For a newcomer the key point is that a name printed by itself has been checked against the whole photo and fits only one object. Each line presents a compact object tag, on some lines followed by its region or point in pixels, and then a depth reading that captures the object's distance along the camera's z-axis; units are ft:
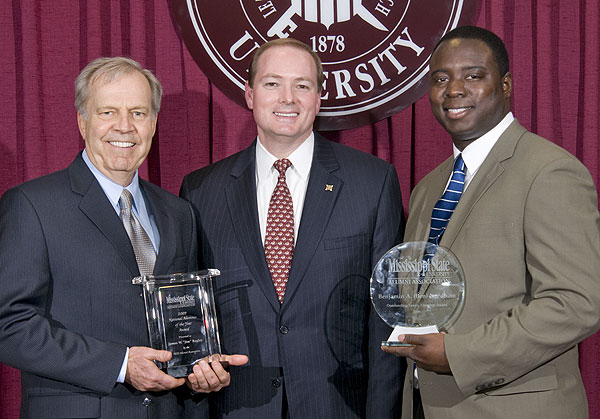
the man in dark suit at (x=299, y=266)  10.00
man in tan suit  9.06
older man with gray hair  9.25
